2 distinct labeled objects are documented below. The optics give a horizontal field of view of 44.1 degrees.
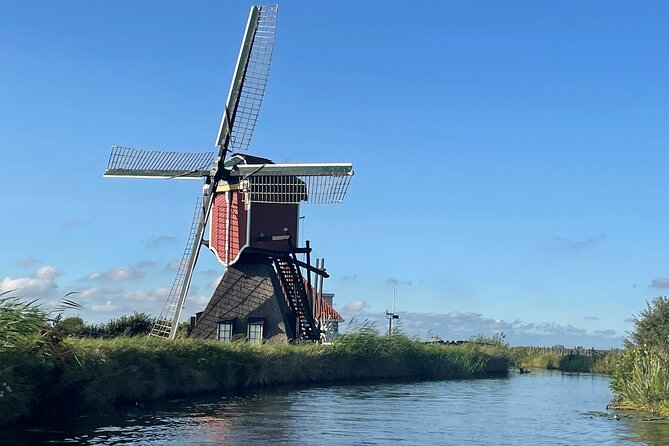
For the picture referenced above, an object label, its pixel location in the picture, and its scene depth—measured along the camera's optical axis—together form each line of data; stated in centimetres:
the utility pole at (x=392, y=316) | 4928
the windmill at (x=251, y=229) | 3625
